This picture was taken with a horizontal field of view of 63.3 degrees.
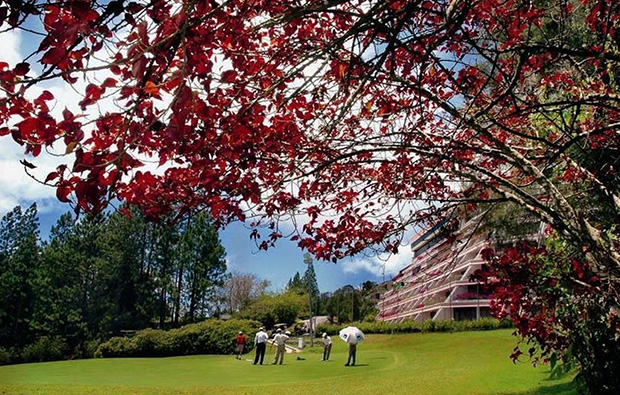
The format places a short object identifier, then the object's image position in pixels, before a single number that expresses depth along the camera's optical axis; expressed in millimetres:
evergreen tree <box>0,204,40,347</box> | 40531
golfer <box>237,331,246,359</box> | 22172
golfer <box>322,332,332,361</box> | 19377
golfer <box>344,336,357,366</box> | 16234
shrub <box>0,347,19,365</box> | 33000
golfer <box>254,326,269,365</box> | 18078
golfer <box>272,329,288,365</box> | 17828
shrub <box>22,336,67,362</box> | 33938
